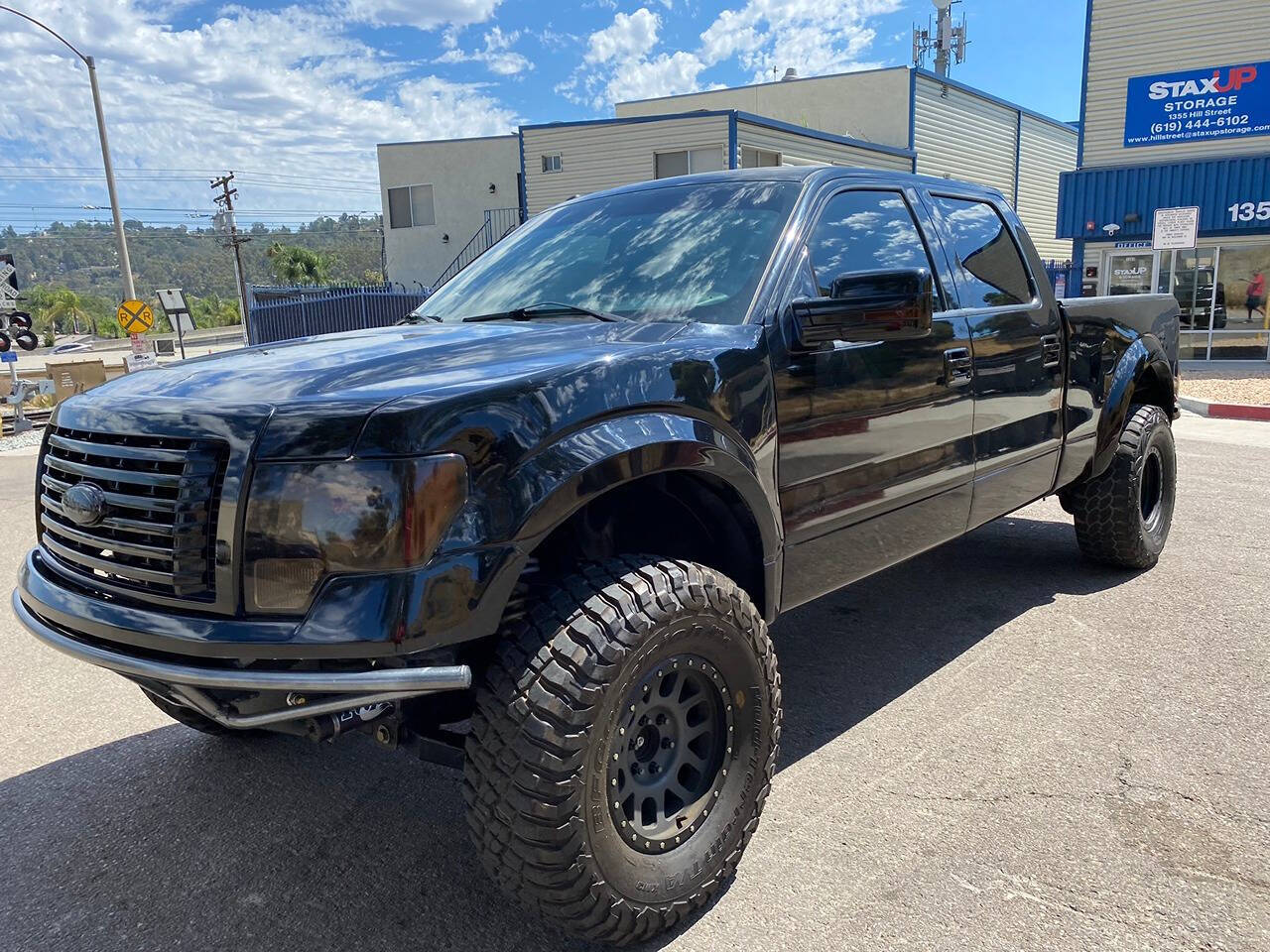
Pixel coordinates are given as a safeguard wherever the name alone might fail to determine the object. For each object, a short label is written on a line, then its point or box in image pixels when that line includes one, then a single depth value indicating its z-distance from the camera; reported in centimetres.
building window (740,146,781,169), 2108
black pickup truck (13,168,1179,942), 200
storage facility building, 1847
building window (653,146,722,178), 2130
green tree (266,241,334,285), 7194
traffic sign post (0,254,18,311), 1684
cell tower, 4706
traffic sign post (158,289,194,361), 2183
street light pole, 2205
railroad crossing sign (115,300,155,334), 1934
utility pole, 2541
